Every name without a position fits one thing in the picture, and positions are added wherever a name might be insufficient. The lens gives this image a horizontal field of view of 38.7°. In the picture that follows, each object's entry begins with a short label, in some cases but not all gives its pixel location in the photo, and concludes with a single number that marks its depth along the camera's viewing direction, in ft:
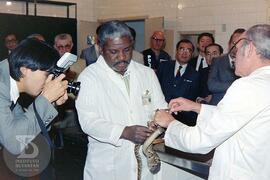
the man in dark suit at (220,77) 11.80
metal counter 6.56
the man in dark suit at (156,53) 17.30
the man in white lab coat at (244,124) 4.69
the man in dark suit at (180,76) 13.75
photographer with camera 4.95
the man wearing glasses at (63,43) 15.33
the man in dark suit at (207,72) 13.87
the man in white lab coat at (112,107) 6.56
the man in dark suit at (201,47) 16.22
